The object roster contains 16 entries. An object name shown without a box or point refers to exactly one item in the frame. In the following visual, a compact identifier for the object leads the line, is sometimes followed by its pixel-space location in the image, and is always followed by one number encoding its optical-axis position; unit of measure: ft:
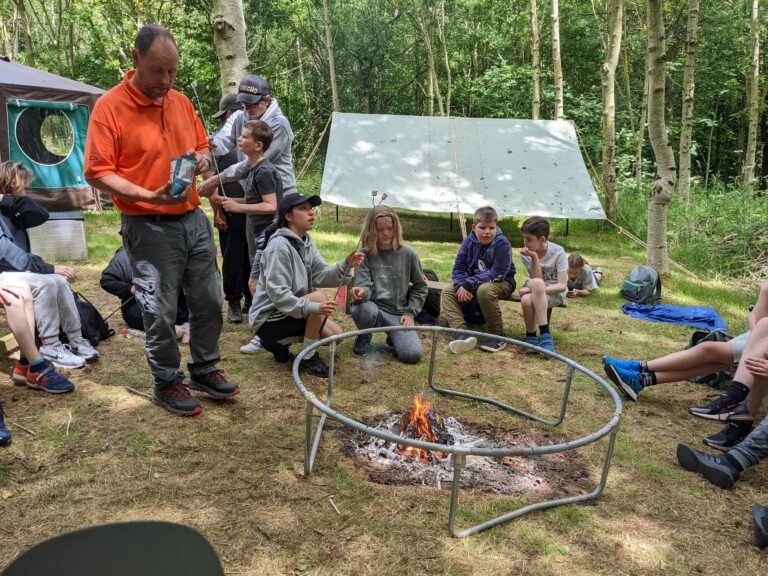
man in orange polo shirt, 8.80
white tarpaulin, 28.19
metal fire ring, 6.68
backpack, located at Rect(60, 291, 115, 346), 13.52
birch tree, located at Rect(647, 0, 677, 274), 20.26
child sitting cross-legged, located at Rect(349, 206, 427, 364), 14.12
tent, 26.81
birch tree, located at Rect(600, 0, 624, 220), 31.24
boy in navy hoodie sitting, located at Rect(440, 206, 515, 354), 15.06
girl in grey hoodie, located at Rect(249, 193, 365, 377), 11.94
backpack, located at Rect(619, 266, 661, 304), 19.56
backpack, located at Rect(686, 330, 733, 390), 12.62
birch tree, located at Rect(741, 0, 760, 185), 35.83
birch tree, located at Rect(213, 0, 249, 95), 18.26
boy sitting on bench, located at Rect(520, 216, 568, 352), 14.82
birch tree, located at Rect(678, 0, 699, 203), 28.22
